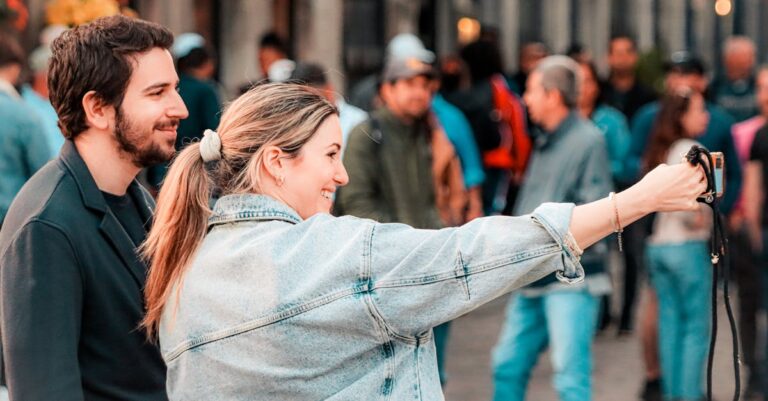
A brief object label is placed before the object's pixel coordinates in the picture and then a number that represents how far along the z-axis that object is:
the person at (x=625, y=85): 12.66
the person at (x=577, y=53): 12.42
